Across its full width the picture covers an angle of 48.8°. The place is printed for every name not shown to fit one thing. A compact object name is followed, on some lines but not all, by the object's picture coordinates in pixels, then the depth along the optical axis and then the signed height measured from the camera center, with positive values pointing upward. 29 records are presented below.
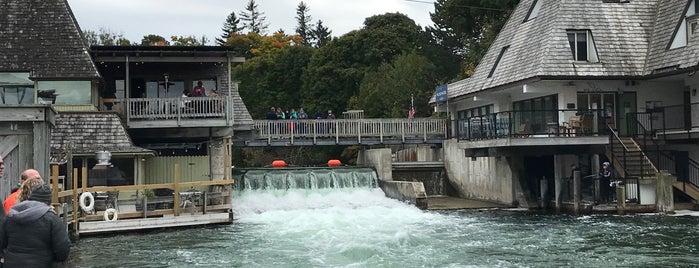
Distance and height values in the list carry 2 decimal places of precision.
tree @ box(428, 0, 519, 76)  48.94 +8.67
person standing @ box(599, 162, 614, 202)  27.45 -1.41
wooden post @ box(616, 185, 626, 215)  26.64 -1.92
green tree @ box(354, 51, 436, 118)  54.53 +4.33
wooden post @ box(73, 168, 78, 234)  22.56 -1.59
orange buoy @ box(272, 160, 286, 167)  48.19 -0.86
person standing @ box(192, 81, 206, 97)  29.94 +2.36
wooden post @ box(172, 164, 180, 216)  24.56 -1.48
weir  33.72 -1.31
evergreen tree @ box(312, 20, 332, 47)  104.94 +15.82
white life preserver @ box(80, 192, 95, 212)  23.02 -1.42
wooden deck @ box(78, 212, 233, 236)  22.97 -2.19
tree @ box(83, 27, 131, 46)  78.81 +12.18
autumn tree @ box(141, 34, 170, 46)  86.25 +12.73
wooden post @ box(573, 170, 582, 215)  27.95 -1.74
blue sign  39.51 +2.75
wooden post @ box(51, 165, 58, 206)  20.28 -0.75
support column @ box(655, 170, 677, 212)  26.28 -1.72
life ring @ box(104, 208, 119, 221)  23.62 -1.87
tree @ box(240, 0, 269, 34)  111.38 +19.13
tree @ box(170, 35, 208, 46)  89.01 +13.02
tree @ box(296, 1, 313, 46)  107.69 +17.75
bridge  40.84 +0.93
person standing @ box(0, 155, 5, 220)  7.93 -0.58
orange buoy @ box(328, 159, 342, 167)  45.17 -0.82
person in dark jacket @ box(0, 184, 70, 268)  7.74 -0.80
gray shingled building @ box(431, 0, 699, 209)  28.19 +1.80
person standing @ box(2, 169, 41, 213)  8.17 -0.44
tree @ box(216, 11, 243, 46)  108.40 +17.64
